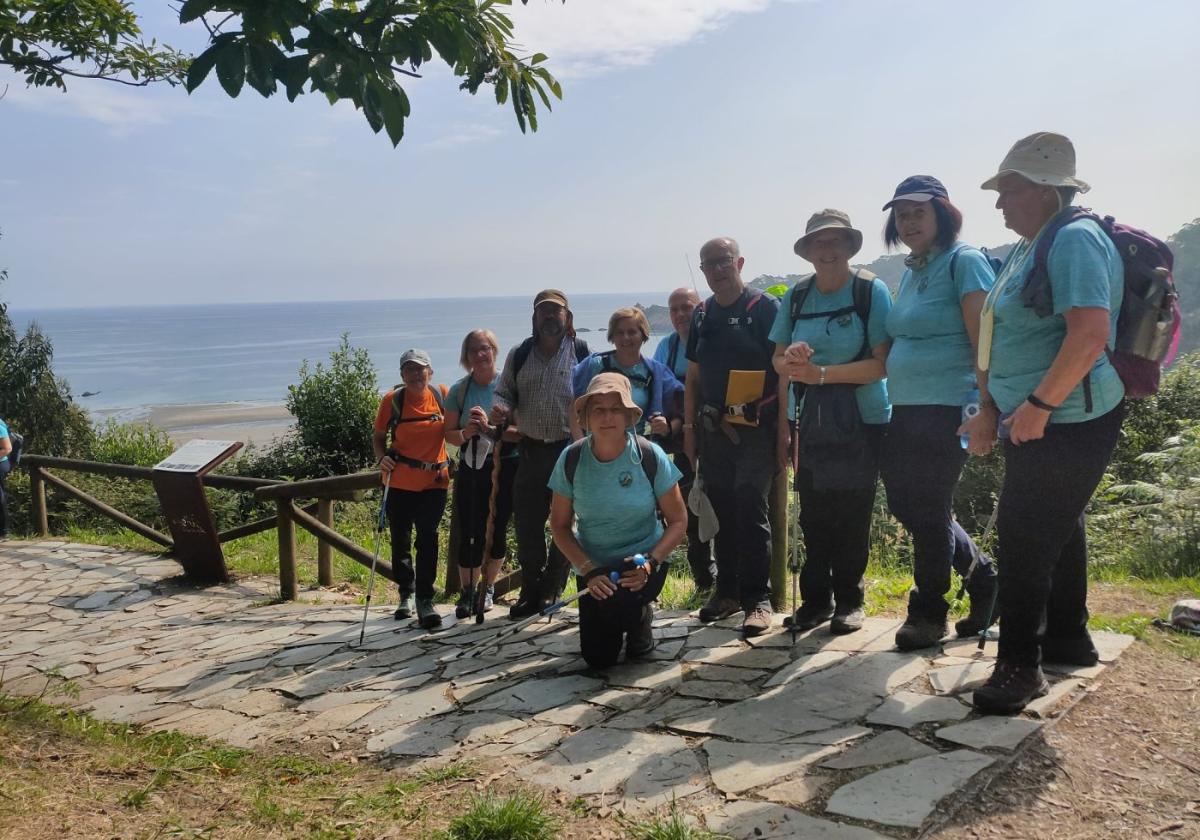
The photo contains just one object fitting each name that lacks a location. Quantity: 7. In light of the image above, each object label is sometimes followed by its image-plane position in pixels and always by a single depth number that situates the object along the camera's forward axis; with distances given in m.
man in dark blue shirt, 4.43
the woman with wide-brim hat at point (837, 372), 3.93
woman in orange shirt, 5.68
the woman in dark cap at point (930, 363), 3.59
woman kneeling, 4.06
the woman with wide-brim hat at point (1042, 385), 2.81
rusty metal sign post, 7.62
